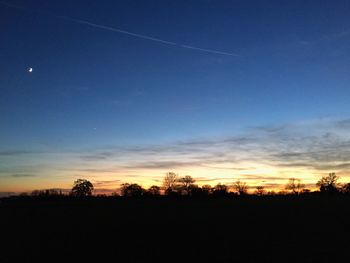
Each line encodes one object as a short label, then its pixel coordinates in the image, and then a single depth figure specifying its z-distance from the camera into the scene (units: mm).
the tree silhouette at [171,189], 129638
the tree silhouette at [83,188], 142188
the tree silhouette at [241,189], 134625
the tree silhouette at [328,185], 134875
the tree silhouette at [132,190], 122462
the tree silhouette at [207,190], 118388
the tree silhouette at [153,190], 120156
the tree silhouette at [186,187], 128850
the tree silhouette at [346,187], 131088
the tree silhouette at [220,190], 114412
